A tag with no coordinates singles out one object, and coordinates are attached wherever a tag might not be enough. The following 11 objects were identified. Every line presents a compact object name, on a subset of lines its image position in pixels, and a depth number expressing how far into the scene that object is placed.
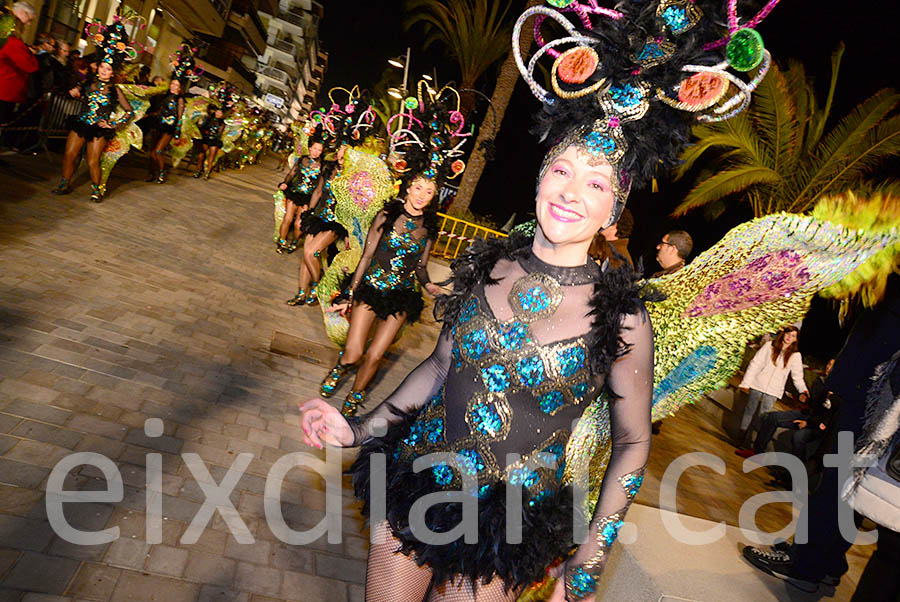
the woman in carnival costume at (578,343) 1.72
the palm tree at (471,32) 16.72
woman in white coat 8.18
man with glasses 5.05
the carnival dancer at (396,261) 4.96
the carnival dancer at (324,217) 7.53
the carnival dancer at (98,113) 8.07
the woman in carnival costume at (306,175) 9.58
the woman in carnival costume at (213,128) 13.98
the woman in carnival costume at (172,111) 11.52
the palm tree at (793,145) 10.49
